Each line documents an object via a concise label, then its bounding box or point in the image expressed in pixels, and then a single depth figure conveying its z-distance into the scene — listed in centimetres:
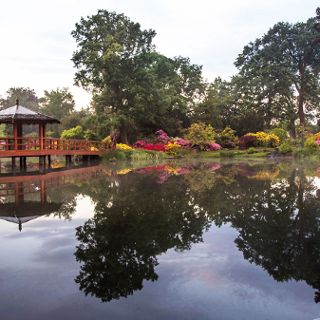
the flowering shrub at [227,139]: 4061
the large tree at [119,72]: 3394
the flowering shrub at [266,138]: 3925
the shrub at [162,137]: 3816
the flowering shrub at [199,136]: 3744
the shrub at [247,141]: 4015
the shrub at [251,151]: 3719
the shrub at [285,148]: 3584
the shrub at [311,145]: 3278
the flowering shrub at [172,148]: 3569
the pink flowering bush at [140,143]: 3759
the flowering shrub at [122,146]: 3369
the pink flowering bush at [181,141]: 3744
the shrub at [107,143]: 3384
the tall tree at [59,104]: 6431
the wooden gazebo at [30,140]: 2222
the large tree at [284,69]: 4353
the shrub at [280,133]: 4069
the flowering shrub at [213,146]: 3833
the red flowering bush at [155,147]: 3612
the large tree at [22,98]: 8175
